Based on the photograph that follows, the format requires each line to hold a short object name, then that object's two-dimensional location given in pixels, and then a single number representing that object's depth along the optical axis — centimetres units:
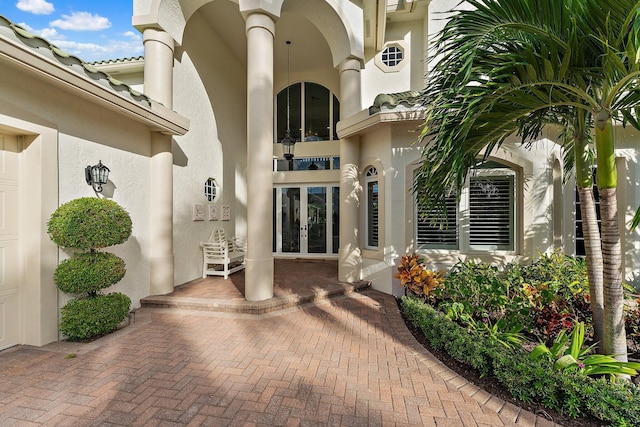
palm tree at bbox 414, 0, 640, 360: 263
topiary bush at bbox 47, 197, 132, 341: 401
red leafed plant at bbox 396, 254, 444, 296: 505
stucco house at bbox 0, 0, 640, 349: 404
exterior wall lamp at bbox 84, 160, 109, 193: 469
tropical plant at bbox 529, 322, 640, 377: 272
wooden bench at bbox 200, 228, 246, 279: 737
